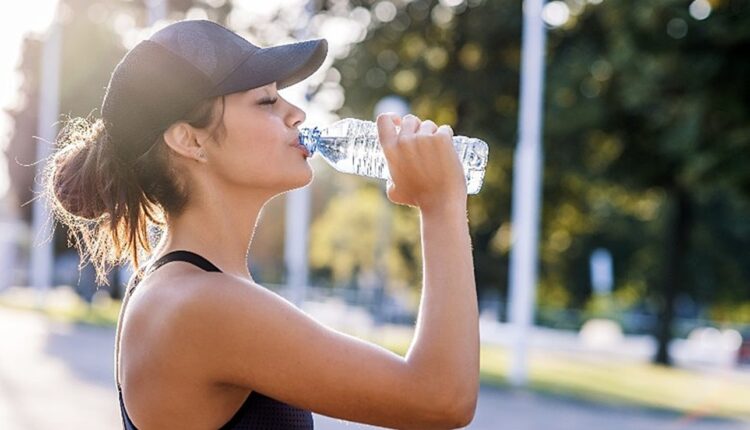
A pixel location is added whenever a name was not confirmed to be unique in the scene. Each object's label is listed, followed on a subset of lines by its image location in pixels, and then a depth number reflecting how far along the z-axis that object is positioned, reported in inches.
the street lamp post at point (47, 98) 1370.6
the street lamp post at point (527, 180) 697.0
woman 74.9
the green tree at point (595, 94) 789.2
